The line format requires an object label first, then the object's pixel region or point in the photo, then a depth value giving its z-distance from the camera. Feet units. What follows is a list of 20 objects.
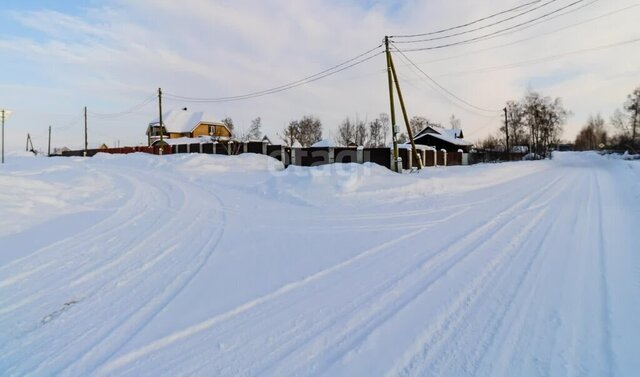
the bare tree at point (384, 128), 289.33
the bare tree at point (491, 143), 181.51
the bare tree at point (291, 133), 213.79
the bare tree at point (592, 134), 338.99
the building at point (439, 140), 170.50
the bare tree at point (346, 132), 265.15
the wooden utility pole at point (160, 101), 112.41
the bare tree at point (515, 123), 208.03
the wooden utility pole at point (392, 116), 61.56
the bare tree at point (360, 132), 265.19
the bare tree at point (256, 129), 239.71
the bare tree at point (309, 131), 251.39
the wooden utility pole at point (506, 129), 148.66
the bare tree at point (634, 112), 189.48
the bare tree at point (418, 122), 302.25
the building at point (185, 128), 207.21
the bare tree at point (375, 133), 281.00
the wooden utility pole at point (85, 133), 161.89
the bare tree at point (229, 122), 260.33
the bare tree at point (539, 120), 199.82
